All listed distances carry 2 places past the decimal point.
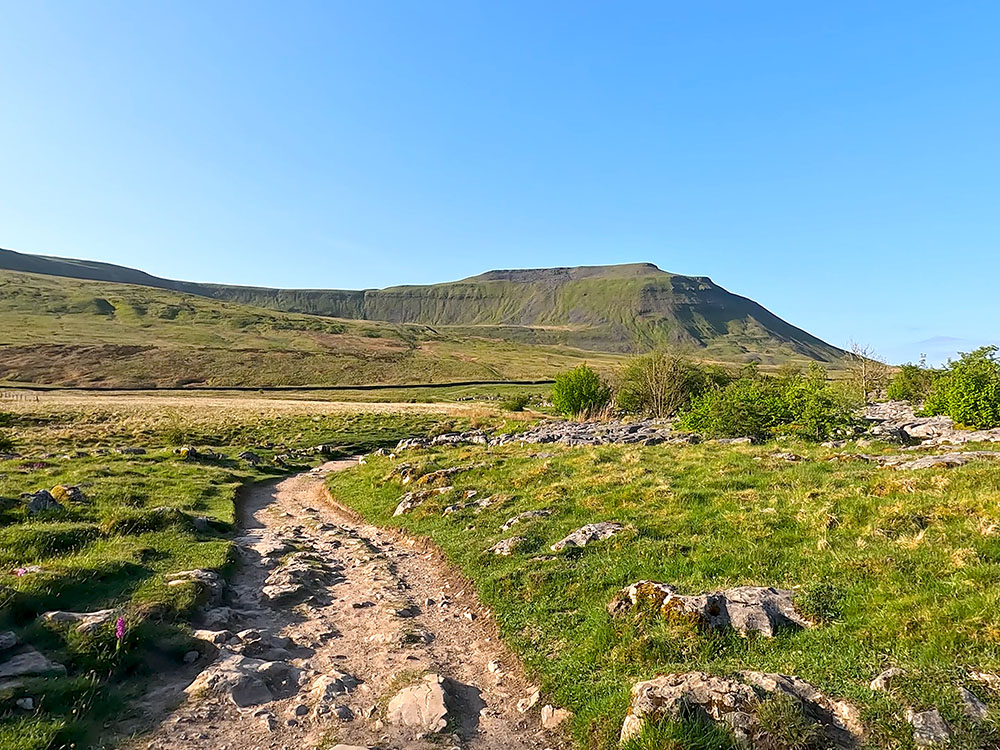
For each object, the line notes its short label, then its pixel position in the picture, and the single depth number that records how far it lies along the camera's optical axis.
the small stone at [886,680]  7.11
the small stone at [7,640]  9.30
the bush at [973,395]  33.75
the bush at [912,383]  62.03
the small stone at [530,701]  8.84
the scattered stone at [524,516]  17.17
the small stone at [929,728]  6.21
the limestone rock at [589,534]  14.48
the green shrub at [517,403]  89.73
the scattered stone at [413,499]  22.37
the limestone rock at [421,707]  8.37
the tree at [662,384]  64.88
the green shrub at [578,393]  69.81
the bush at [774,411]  34.97
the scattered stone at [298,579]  13.69
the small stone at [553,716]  8.30
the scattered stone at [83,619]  10.16
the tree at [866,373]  74.81
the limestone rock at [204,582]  12.77
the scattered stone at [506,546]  15.01
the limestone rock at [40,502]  18.51
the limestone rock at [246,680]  8.98
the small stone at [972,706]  6.40
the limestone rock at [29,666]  8.65
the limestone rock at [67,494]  21.14
